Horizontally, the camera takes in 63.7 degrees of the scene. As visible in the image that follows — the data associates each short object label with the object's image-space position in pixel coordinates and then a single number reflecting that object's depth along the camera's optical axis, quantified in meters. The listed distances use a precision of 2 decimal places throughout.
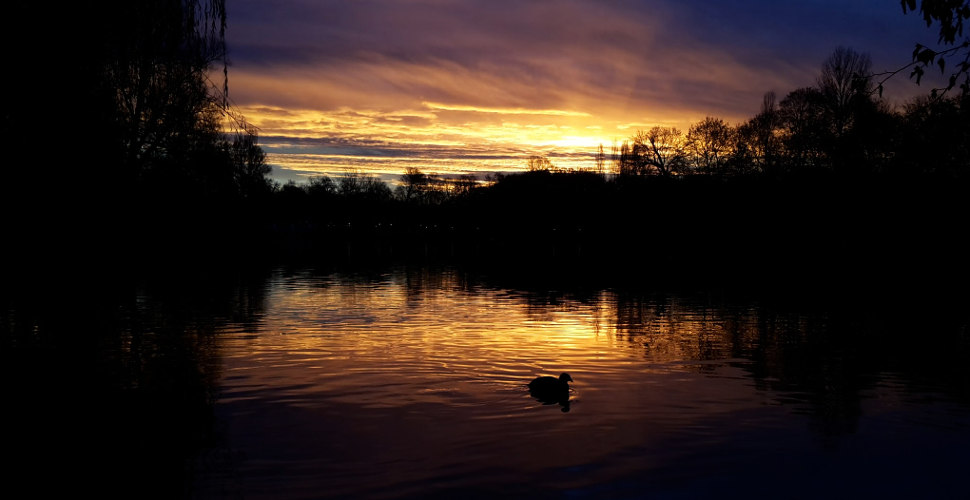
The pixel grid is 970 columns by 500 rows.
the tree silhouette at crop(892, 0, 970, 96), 7.30
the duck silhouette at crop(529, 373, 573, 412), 13.59
